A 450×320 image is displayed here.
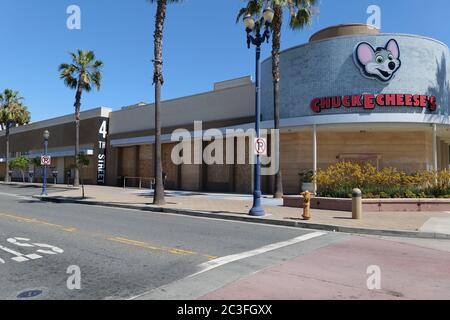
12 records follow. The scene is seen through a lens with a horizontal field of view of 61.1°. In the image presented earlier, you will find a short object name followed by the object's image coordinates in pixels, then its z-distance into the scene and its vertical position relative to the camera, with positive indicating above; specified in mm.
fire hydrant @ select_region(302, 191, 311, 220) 12345 -1084
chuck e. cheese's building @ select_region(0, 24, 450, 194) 20281 +3893
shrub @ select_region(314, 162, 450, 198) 15398 -453
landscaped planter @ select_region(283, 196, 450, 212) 14555 -1255
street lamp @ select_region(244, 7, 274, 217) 13461 +2860
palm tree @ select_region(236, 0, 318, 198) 20562 +8528
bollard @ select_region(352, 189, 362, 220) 12602 -1092
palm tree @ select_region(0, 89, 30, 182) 47000 +7625
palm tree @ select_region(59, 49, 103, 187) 32781 +8476
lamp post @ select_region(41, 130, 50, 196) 25275 -845
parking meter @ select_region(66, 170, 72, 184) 38897 -278
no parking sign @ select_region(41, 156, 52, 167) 24984 +744
